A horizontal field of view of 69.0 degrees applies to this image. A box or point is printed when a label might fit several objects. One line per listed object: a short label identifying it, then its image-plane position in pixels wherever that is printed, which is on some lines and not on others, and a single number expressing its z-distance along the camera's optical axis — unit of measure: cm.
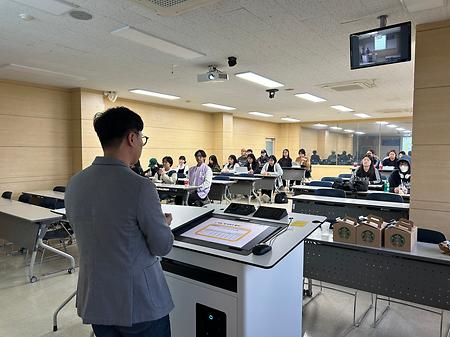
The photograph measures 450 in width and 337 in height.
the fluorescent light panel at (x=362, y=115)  1332
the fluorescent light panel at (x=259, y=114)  1267
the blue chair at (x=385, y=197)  504
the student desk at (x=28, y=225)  414
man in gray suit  131
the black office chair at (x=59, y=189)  710
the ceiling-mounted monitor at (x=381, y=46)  329
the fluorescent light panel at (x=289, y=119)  1504
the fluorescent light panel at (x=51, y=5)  314
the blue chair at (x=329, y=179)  789
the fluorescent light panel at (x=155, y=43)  392
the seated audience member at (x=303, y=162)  1222
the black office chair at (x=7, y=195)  624
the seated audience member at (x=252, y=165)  1052
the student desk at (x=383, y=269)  245
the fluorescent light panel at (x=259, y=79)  630
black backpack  528
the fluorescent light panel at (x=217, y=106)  1048
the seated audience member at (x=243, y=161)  1119
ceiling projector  543
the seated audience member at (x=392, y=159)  970
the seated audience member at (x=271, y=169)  994
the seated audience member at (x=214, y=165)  1027
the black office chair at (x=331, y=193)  544
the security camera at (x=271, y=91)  783
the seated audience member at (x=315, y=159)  1656
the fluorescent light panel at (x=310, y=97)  870
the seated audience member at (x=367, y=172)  673
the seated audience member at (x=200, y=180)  675
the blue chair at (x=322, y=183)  684
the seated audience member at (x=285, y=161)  1188
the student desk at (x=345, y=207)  445
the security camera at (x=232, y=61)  508
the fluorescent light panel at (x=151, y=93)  808
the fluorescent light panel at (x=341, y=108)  1091
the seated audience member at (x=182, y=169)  882
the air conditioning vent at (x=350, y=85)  702
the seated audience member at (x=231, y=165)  1048
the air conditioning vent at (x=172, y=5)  268
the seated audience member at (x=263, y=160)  1180
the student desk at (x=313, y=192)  567
